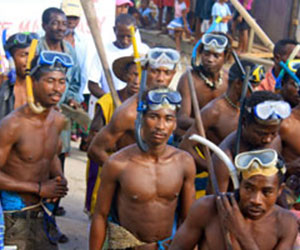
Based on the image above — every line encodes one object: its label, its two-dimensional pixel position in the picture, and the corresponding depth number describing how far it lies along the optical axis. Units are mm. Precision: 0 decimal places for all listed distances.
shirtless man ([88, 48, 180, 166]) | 5914
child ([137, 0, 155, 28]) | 19156
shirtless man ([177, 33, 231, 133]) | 7113
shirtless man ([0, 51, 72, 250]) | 5551
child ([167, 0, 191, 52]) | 17000
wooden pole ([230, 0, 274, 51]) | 8298
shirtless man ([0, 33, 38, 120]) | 6684
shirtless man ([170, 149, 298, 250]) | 3922
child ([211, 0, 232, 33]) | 15242
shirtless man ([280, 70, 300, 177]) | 5605
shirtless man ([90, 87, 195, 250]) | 4910
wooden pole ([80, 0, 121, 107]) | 6422
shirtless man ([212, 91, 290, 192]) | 4754
